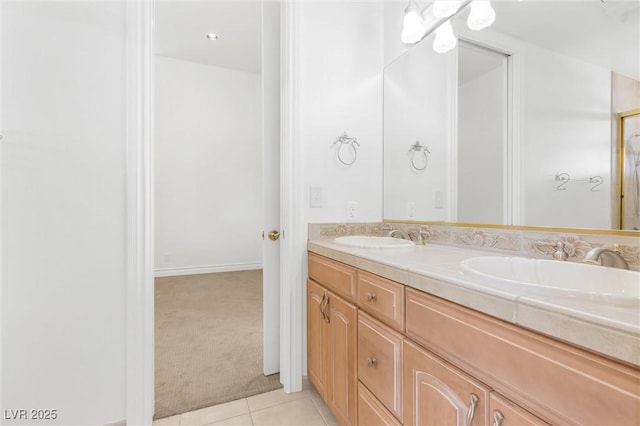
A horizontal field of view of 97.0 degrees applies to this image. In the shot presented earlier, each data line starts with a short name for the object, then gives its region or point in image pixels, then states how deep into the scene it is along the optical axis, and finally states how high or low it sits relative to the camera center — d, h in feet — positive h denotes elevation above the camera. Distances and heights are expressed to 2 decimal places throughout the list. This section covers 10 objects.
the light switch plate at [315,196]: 5.58 +0.30
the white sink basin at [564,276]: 1.76 -0.58
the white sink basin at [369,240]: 5.01 -0.53
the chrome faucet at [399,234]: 5.63 -0.45
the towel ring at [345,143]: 5.83 +1.42
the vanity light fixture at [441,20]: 4.25 +3.32
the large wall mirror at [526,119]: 2.92 +1.27
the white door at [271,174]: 5.88 +0.78
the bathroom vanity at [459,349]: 1.45 -0.99
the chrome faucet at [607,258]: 2.56 -0.42
